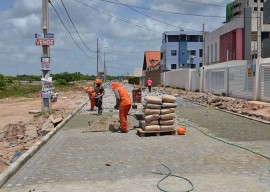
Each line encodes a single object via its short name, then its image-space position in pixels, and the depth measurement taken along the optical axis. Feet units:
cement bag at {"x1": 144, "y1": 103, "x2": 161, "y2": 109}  23.90
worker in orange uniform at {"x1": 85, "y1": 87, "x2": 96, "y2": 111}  41.18
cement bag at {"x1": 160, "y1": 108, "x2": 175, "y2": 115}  24.00
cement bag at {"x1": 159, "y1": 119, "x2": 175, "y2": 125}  24.01
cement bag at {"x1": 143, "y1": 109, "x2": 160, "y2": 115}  23.74
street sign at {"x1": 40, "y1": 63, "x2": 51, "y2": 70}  37.84
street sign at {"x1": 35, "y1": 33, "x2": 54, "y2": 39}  37.01
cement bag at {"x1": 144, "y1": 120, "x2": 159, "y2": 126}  23.82
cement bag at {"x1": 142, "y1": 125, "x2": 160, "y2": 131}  23.57
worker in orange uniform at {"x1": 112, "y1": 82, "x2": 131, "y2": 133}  25.11
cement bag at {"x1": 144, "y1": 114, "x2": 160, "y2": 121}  23.74
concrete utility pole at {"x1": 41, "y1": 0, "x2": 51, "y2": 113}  37.71
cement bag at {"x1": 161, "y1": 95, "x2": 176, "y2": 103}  24.46
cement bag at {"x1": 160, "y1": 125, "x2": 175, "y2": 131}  23.88
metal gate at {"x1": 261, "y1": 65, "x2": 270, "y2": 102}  46.65
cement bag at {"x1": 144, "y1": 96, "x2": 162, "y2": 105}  23.89
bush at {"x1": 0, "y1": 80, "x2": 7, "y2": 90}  124.54
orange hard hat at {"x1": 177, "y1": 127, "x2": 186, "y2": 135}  24.15
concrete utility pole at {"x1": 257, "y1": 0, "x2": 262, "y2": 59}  75.44
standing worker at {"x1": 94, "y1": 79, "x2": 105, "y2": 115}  37.62
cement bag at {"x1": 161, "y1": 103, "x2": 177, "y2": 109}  24.25
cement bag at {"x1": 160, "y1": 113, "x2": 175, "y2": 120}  24.00
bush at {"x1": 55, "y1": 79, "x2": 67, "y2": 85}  179.67
